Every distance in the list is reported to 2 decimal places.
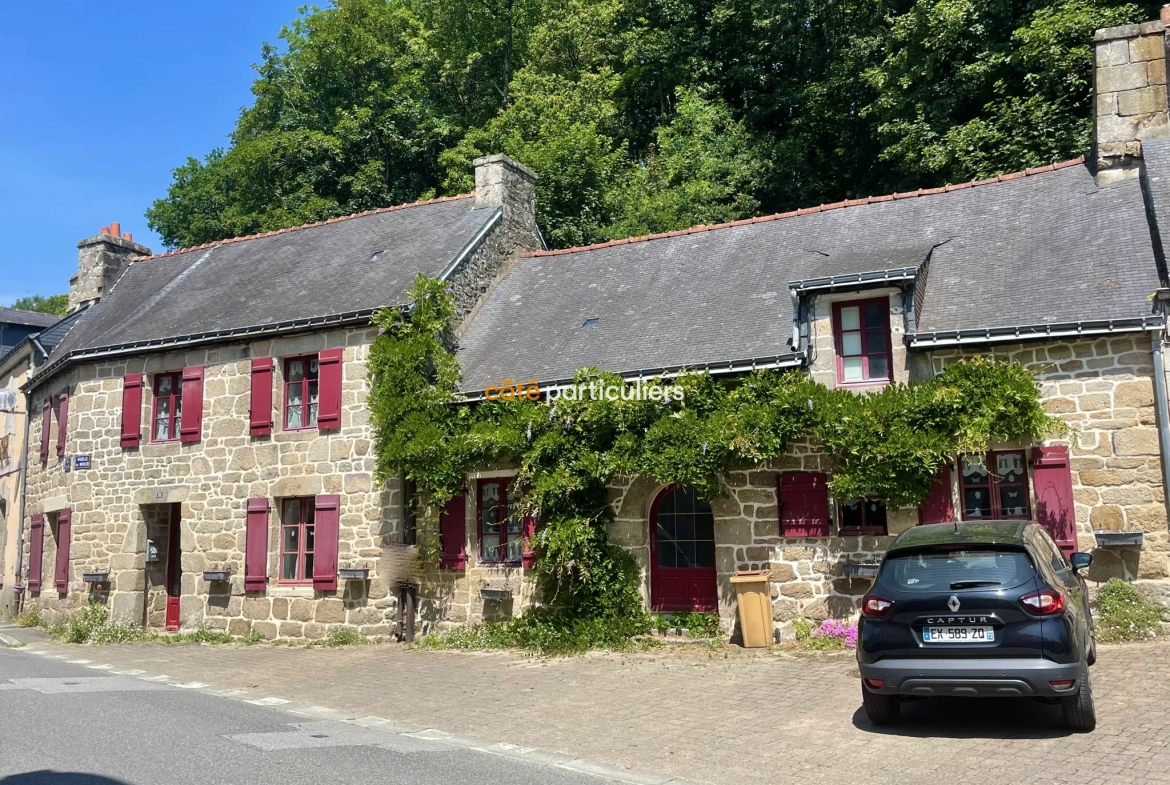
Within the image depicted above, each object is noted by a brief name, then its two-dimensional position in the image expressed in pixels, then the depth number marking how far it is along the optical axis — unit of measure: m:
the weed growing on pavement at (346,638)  13.81
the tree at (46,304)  48.45
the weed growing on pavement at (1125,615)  10.03
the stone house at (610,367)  11.03
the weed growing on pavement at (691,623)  12.12
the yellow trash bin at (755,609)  11.40
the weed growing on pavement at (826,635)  11.02
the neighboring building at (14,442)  19.91
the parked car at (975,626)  6.29
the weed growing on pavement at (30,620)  17.53
